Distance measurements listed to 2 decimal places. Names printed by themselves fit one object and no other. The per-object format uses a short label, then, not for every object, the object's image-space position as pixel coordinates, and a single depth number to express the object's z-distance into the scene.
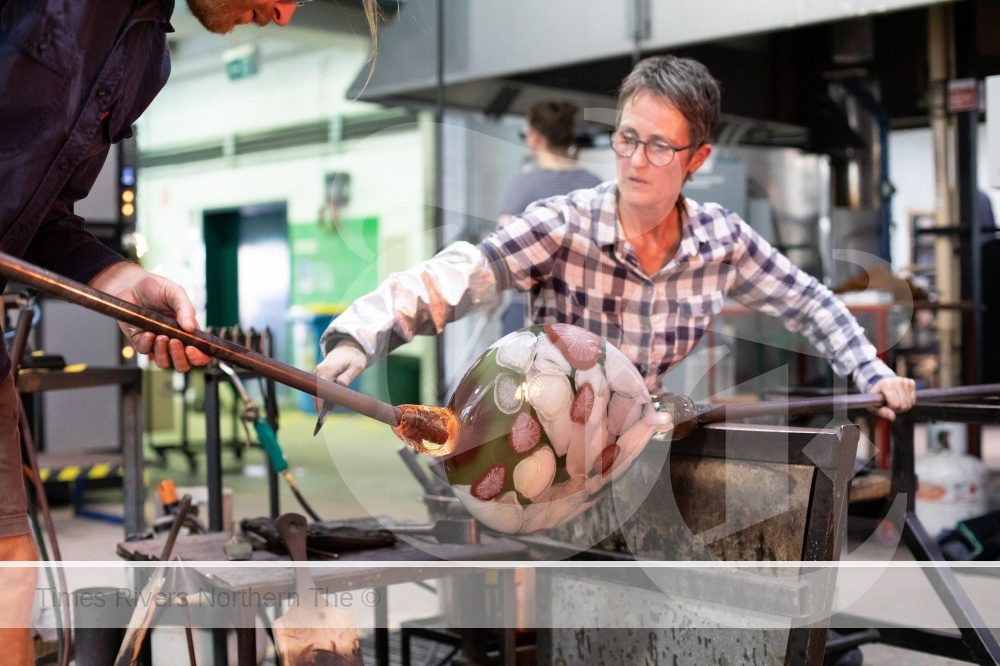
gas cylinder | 4.55
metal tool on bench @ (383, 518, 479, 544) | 2.26
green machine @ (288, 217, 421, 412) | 10.54
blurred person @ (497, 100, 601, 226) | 4.12
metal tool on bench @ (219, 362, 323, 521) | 2.54
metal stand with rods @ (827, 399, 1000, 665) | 2.54
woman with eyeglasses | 2.33
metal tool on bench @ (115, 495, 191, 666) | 2.00
